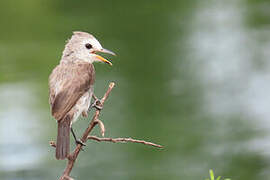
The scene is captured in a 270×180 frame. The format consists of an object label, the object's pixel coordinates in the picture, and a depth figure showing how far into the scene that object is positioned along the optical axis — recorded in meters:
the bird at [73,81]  7.20
